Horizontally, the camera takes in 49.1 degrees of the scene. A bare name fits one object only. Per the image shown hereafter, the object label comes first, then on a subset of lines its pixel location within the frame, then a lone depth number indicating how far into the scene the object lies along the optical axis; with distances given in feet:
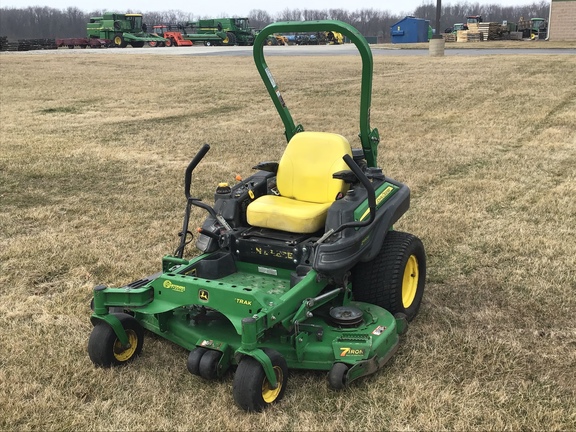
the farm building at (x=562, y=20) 136.67
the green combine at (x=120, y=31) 144.56
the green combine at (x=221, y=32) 154.30
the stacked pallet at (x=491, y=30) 148.97
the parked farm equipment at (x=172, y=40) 149.38
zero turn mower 9.94
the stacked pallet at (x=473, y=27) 149.89
